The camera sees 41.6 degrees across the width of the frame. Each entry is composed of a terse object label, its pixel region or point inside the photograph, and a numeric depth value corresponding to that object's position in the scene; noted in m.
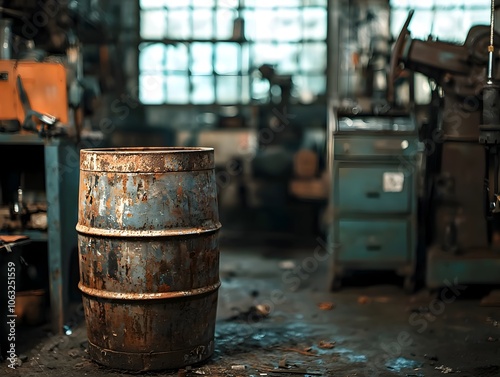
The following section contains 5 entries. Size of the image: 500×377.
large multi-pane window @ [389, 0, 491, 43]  6.17
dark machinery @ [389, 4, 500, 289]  4.18
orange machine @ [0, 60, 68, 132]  3.70
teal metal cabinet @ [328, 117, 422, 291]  4.38
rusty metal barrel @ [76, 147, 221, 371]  2.84
